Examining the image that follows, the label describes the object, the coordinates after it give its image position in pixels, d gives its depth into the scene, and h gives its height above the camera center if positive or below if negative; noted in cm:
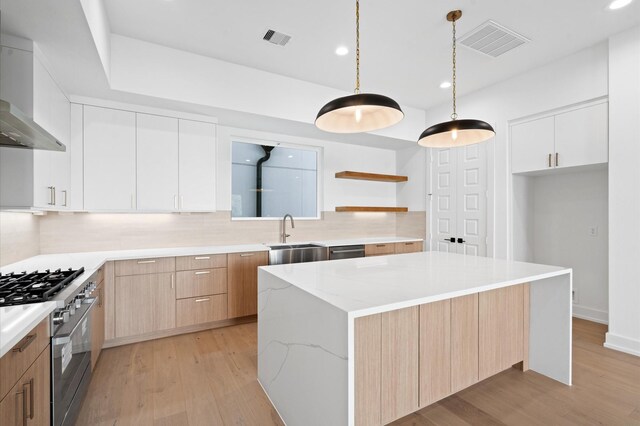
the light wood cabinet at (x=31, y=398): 111 -74
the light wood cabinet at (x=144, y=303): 298 -91
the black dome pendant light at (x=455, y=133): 226 +62
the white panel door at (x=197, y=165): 353 +53
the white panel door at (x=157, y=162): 331 +53
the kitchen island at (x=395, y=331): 150 -71
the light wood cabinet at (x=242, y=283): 352 -82
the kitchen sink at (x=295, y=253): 380 -52
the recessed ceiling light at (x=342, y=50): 318 +166
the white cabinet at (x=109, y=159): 308 +52
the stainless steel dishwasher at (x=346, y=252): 426 -55
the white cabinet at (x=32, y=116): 205 +65
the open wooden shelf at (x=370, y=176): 480 +57
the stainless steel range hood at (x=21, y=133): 134 +41
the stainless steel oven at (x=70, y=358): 154 -83
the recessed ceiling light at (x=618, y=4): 254 +172
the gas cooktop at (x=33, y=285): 151 -42
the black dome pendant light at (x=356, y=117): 184 +64
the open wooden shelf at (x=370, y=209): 487 +5
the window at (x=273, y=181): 430 +45
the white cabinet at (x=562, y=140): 322 +82
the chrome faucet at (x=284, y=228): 444 -23
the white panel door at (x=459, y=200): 432 +19
